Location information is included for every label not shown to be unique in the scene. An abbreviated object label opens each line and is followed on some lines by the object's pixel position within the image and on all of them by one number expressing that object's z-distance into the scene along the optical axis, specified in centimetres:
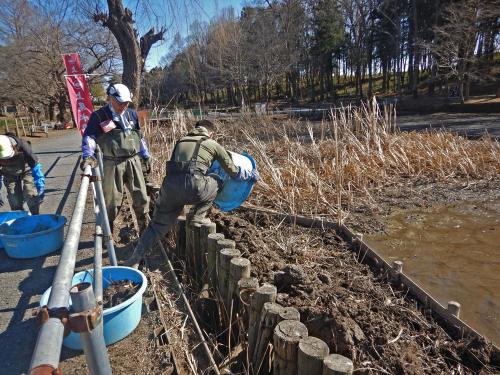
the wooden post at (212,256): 303
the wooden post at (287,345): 184
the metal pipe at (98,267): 180
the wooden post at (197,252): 343
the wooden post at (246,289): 245
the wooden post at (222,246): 292
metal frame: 75
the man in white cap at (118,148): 354
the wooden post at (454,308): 255
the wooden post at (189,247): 358
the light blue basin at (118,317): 228
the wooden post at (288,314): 205
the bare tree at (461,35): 1936
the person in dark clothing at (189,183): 325
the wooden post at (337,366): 165
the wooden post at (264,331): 208
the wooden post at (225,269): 274
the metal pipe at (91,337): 100
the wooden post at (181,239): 385
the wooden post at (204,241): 325
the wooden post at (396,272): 319
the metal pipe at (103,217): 295
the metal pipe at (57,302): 74
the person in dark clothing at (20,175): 439
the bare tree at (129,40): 707
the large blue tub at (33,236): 363
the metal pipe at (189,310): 226
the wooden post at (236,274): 255
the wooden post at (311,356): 173
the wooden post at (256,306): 219
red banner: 832
